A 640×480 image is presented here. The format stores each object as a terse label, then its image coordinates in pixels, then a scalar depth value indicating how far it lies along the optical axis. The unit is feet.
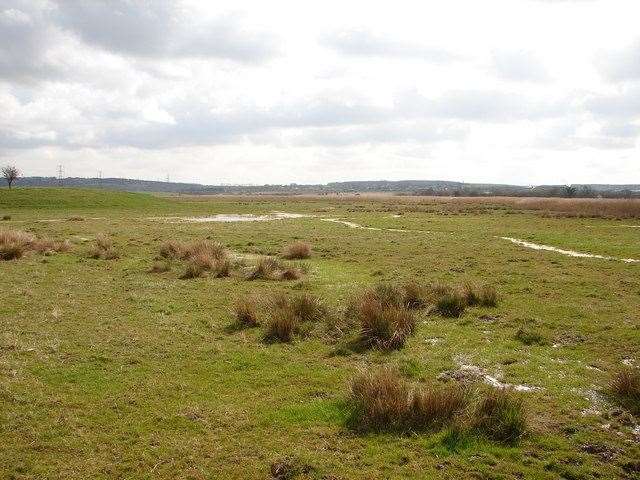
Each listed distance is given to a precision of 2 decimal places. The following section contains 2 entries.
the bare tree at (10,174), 390.01
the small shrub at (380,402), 28.45
